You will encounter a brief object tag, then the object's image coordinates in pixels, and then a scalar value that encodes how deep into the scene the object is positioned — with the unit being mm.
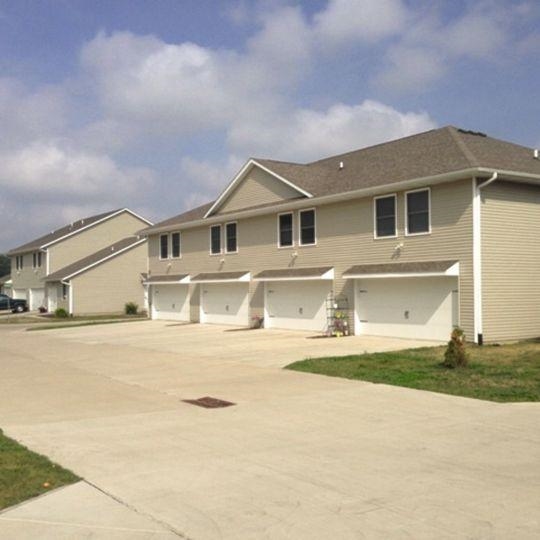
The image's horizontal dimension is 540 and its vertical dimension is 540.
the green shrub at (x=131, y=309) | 47719
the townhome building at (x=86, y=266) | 49625
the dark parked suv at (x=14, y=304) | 60281
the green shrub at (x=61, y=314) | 48000
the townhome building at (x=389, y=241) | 20391
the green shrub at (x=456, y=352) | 14969
